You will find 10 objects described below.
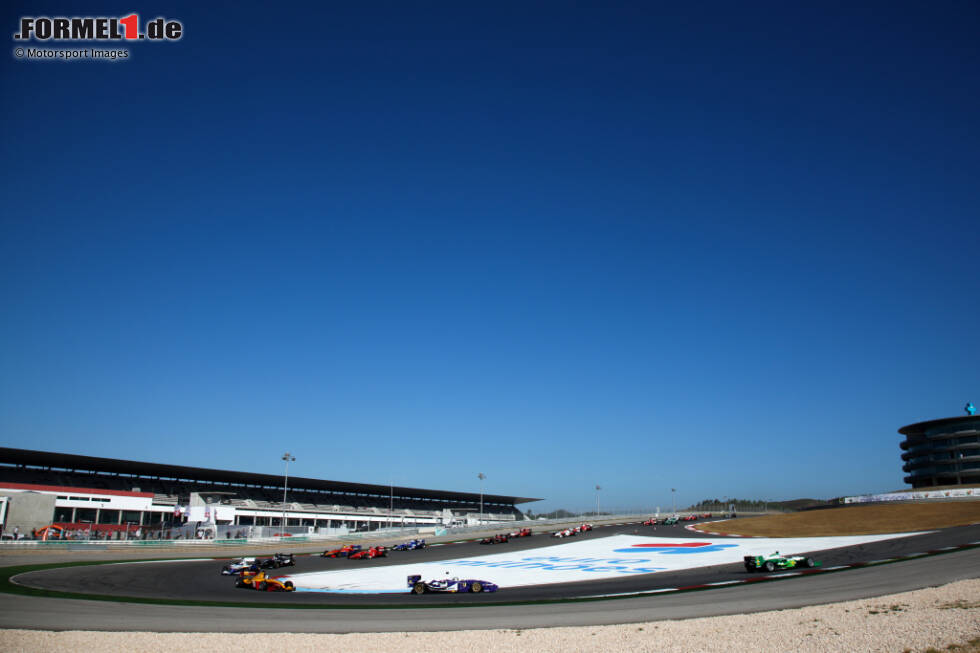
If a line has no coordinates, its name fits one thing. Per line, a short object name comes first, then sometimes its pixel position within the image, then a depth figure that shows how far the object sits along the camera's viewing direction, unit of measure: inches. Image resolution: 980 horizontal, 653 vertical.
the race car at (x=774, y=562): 1300.4
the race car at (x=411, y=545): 2662.4
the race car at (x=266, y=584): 1346.0
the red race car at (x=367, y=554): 2246.6
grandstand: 3053.6
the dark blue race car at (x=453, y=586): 1253.7
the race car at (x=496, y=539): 2851.9
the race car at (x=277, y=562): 1854.1
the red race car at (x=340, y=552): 2295.3
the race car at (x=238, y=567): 1694.1
